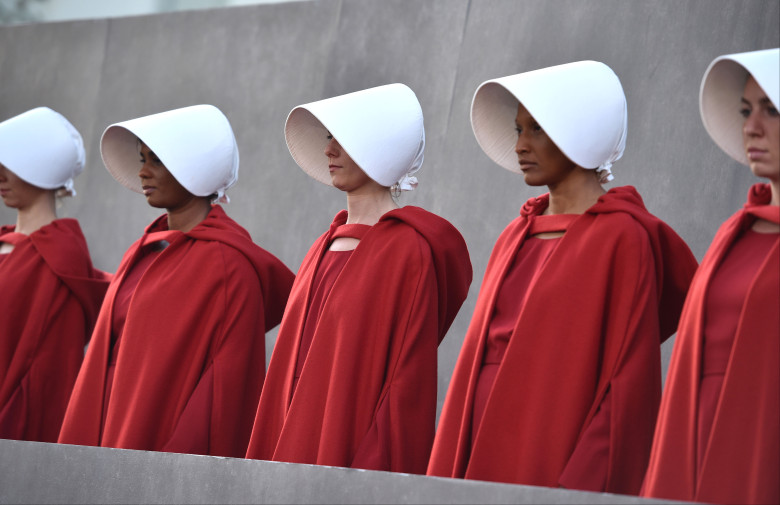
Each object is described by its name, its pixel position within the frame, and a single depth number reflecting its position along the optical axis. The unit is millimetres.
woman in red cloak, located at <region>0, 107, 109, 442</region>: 10062
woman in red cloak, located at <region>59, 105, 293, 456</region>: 8602
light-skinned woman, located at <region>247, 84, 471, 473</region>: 7441
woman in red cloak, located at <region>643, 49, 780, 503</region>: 5547
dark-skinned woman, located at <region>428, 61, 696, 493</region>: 6387
